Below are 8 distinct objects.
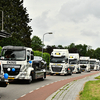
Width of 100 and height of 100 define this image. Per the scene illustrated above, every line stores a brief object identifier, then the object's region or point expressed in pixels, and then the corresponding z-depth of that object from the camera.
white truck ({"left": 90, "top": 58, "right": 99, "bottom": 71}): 62.16
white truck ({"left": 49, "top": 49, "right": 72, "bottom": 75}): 31.17
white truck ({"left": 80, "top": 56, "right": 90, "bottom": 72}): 50.78
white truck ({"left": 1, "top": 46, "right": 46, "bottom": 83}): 17.30
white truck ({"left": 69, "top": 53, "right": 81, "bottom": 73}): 41.09
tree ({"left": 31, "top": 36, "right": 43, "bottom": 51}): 102.45
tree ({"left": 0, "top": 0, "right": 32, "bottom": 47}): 59.69
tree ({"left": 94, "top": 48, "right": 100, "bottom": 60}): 154.75
